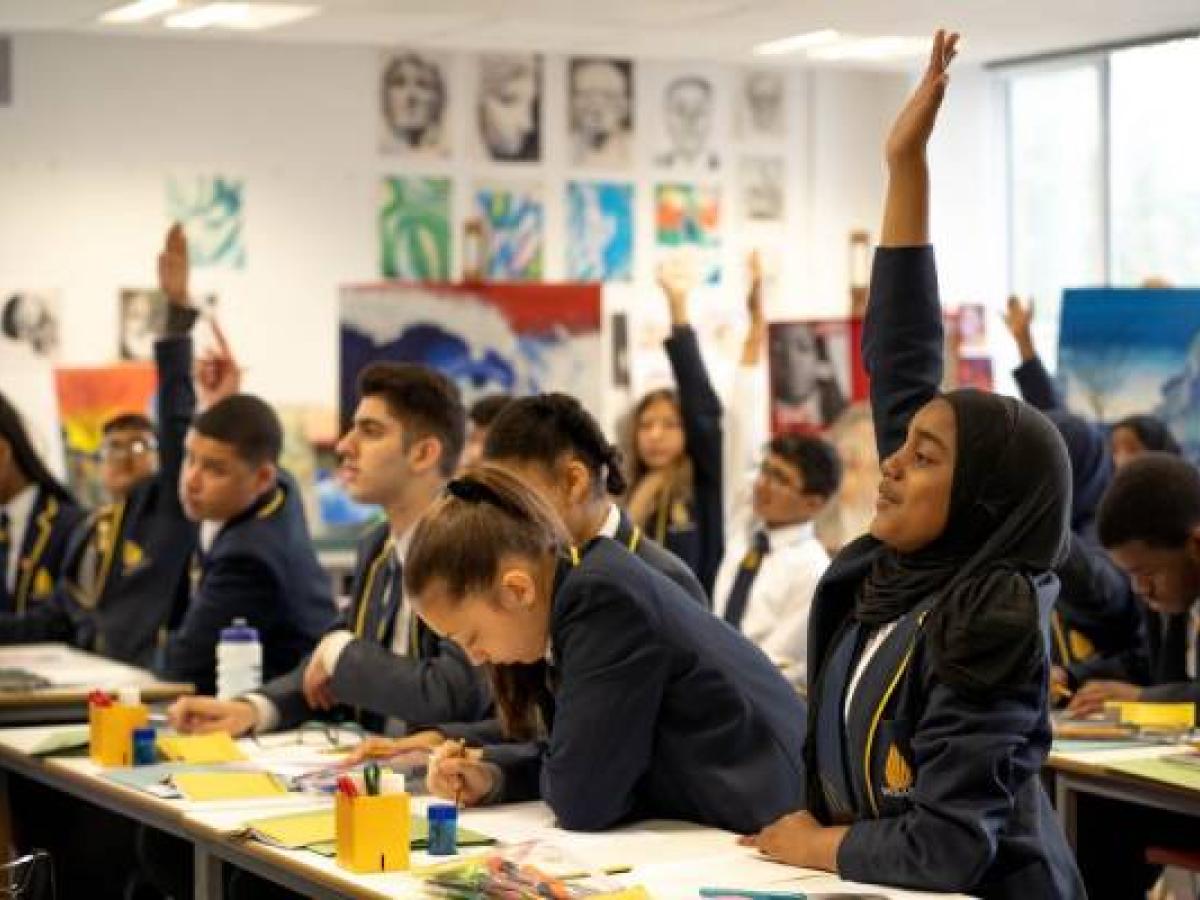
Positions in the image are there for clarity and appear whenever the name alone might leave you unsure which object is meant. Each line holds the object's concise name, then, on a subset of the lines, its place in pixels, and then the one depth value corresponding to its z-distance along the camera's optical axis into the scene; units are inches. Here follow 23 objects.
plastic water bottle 222.5
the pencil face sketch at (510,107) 420.2
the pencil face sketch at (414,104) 410.9
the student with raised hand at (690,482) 300.4
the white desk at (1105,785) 185.3
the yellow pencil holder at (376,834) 144.5
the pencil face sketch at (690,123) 440.8
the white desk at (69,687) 236.1
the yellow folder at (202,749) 191.0
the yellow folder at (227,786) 173.8
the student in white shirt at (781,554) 277.0
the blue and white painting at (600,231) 431.8
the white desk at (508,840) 139.1
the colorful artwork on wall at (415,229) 412.2
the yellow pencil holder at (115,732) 191.6
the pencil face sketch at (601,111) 429.4
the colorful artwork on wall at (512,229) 423.2
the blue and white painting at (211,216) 391.5
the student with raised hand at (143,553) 269.1
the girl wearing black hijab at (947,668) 127.2
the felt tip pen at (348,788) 145.3
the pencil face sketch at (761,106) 449.4
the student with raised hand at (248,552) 233.3
